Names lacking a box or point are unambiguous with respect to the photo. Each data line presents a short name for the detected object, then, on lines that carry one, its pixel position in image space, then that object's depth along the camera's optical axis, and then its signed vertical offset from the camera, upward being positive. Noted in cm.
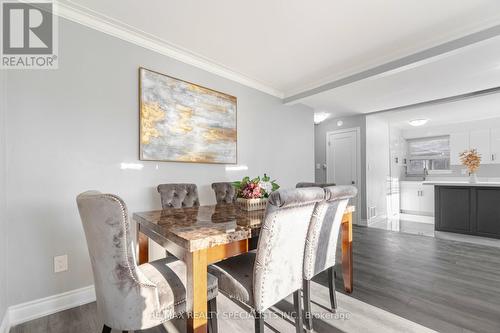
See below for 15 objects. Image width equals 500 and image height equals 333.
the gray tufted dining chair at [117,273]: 99 -47
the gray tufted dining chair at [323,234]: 151 -46
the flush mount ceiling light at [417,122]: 506 +100
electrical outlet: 187 -76
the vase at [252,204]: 188 -29
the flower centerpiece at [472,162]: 420 +8
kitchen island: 366 -70
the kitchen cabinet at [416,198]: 583 -81
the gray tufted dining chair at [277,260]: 116 -51
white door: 508 +21
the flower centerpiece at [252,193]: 189 -21
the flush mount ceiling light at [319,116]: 487 +109
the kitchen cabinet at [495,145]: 492 +45
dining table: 107 -36
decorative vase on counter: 402 -21
